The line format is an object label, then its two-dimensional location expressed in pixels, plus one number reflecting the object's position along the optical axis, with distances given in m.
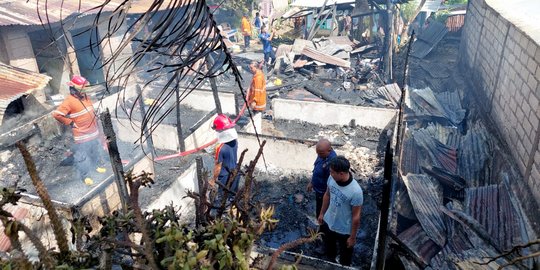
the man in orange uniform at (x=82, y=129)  7.29
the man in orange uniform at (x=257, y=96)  9.37
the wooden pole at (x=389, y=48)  14.14
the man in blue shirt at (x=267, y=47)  16.25
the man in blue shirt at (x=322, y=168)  5.43
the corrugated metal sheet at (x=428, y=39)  17.42
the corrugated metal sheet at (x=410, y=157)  7.89
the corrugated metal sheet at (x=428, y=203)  6.06
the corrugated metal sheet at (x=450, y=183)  7.13
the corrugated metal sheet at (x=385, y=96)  12.18
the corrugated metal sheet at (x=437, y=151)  8.07
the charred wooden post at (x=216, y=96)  7.83
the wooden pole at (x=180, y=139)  7.98
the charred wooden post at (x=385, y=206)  3.06
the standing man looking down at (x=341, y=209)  4.43
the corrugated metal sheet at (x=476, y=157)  7.64
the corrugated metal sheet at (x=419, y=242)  5.73
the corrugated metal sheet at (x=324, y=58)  15.87
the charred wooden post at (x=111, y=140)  3.85
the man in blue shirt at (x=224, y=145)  5.79
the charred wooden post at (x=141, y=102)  7.21
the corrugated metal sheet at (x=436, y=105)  10.70
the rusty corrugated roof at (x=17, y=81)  8.43
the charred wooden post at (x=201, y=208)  2.18
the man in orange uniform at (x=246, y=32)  19.78
